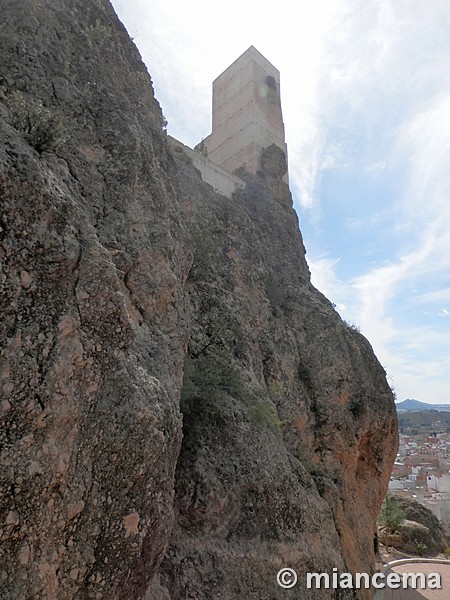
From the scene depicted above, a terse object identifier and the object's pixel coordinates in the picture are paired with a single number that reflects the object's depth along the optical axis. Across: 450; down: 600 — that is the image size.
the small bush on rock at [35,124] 4.13
